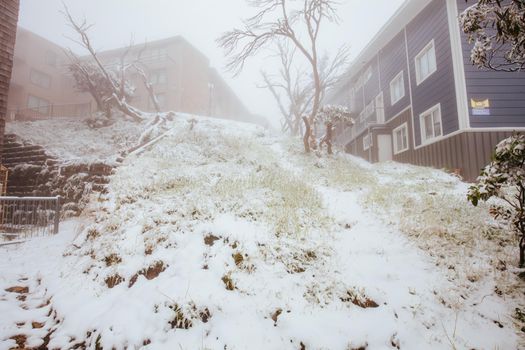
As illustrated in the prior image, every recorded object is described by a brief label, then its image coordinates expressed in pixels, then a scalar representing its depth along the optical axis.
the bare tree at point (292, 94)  25.91
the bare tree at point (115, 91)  17.45
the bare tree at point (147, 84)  21.38
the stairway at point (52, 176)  9.31
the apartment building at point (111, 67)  28.28
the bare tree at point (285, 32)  11.45
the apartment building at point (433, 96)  10.85
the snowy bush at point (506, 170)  3.58
